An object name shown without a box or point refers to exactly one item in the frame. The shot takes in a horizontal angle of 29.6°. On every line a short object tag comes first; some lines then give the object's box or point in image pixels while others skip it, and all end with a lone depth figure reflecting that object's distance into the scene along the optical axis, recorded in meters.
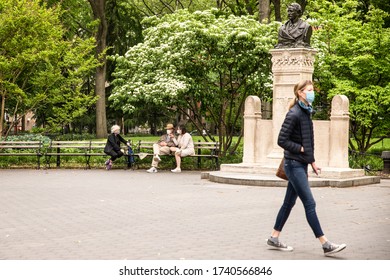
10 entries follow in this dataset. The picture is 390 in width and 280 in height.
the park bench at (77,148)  22.95
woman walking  7.84
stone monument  17.64
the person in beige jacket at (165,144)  21.45
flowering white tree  22.59
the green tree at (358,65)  22.44
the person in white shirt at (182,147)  21.27
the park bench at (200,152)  22.08
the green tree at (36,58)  23.83
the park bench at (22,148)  23.17
